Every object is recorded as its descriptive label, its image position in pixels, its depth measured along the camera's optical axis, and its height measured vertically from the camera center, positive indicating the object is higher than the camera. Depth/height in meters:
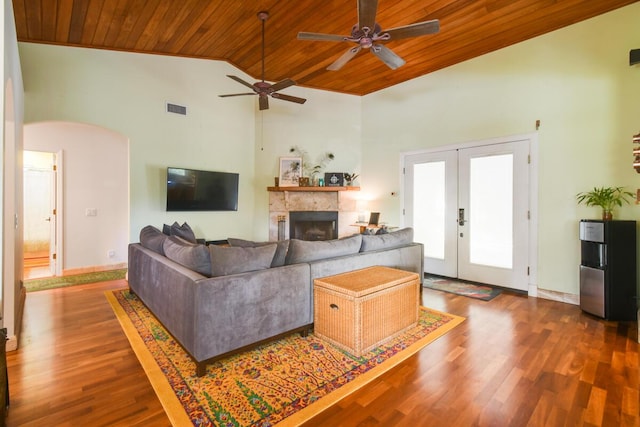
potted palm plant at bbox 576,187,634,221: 3.34 +0.14
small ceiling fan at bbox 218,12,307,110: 3.87 +1.66
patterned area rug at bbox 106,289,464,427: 1.75 -1.14
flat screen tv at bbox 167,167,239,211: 5.05 +0.36
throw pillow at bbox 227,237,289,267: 2.54 -0.32
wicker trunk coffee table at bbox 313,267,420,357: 2.37 -0.80
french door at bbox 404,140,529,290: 4.23 +0.02
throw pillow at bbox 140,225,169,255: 3.11 -0.30
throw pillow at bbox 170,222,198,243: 3.66 -0.27
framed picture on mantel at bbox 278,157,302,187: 6.02 +0.77
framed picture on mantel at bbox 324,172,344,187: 6.23 +0.65
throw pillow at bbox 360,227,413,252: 3.27 -0.34
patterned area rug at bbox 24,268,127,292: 4.34 -1.06
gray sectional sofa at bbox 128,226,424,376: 2.10 -0.58
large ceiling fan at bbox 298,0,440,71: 2.52 +1.62
